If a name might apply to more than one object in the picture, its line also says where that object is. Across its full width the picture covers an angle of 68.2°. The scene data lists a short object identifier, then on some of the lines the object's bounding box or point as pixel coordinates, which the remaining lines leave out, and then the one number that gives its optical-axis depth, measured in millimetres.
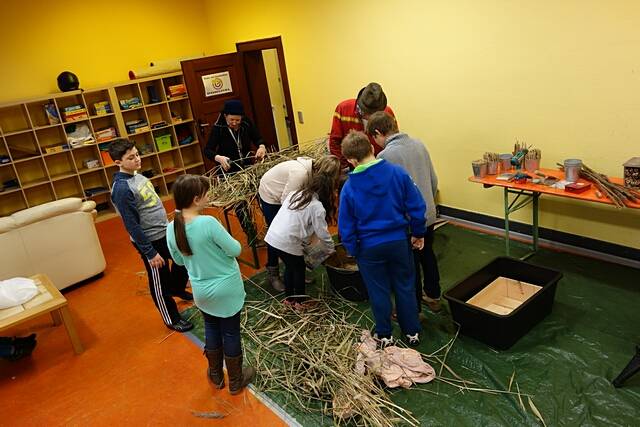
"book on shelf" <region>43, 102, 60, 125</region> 6277
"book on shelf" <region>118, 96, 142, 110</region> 6793
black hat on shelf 6234
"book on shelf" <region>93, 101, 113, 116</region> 6609
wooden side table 3264
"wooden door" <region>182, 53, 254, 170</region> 6527
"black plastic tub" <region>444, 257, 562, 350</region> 2783
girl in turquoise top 2430
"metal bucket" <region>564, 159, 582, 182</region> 3414
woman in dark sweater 4234
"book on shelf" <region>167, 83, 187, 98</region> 7096
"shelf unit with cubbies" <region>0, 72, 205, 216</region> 6234
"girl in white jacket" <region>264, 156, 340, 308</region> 3068
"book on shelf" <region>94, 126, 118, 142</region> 6668
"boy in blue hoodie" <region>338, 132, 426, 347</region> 2512
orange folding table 3199
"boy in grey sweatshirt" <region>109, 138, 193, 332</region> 3111
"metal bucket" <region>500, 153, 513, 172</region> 3911
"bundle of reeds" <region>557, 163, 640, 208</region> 3043
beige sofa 4152
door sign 6664
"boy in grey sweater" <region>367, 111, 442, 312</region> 2779
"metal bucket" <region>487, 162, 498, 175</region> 3914
